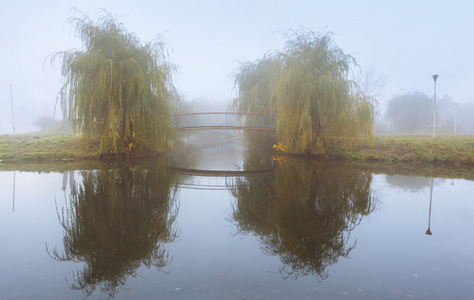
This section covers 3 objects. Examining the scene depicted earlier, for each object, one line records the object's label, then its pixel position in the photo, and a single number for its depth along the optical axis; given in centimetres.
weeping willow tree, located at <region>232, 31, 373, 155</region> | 1338
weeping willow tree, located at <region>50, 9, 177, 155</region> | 1203
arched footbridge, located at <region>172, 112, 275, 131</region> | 1753
